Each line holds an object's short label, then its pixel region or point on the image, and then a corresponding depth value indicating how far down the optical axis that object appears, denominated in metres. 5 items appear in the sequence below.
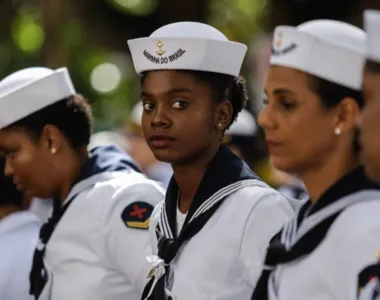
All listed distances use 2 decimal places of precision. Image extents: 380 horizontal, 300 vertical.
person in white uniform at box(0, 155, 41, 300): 10.97
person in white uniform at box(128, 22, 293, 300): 8.05
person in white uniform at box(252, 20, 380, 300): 6.70
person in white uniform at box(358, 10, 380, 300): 6.16
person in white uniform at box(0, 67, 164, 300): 9.72
